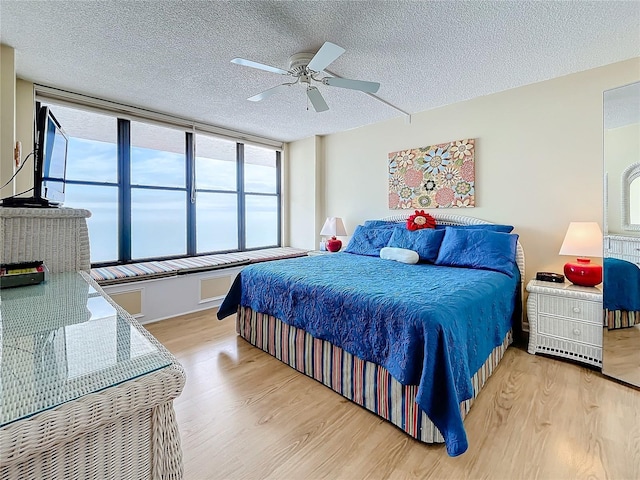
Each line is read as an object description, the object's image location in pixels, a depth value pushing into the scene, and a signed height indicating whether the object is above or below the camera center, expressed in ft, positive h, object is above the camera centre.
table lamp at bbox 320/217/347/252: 14.32 +0.43
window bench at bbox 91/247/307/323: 10.50 -1.59
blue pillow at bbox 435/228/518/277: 8.75 -0.34
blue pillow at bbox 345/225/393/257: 11.69 -0.05
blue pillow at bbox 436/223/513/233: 9.91 +0.39
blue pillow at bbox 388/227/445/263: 10.15 -0.05
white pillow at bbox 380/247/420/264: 9.87 -0.51
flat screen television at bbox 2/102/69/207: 5.04 +1.42
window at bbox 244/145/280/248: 16.43 +2.41
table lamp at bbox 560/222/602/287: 7.96 -0.25
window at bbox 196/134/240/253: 14.47 +2.30
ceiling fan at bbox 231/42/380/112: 6.40 +3.90
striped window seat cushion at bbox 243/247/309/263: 14.17 -0.68
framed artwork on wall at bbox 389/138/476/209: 11.09 +2.48
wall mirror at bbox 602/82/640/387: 7.09 -0.06
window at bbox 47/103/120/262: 11.03 +2.59
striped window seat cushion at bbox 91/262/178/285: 10.00 -1.09
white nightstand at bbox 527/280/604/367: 7.64 -2.16
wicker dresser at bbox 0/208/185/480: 1.52 -0.86
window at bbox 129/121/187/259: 12.55 +2.13
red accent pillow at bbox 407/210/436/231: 11.32 +0.68
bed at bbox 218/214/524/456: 5.08 -1.73
